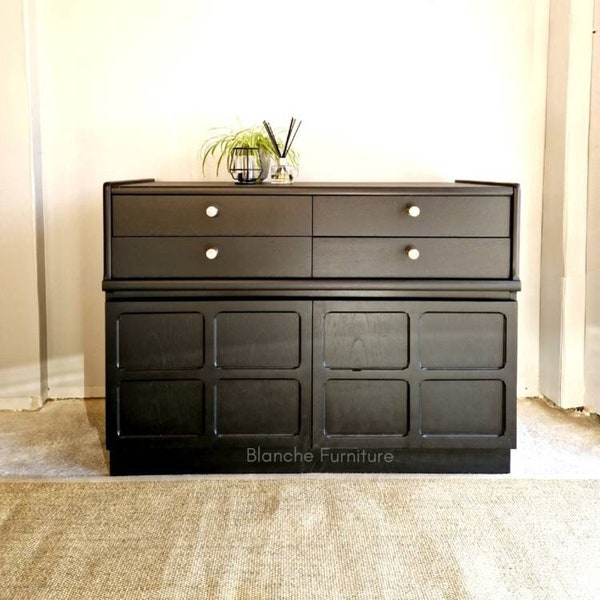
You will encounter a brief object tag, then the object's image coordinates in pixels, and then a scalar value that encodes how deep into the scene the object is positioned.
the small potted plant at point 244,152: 2.51
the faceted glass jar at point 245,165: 2.51
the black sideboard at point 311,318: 2.30
